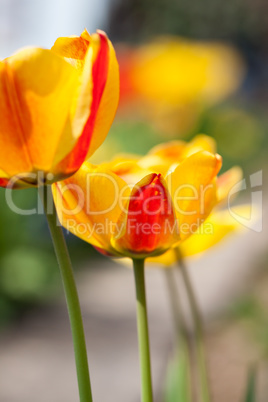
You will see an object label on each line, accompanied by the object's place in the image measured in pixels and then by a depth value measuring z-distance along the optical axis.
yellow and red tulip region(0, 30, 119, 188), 0.52
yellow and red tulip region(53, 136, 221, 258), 0.56
